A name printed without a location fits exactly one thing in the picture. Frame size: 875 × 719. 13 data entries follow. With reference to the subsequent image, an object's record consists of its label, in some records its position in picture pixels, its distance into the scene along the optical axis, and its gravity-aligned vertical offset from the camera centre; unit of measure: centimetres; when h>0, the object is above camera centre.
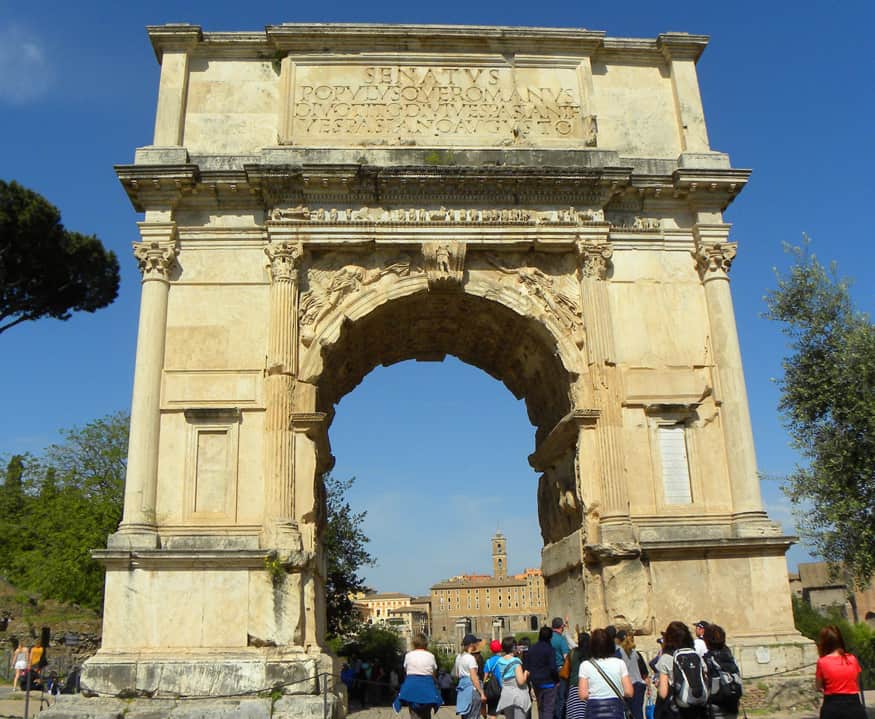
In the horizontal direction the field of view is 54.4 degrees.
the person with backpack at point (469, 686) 810 -48
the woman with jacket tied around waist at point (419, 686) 761 -43
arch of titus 1144 +487
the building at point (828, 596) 3853 +110
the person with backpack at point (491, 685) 843 -49
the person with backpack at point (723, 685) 567 -38
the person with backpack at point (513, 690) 803 -52
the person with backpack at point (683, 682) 562 -36
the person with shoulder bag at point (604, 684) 549 -34
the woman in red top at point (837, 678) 571 -37
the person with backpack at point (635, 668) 791 -37
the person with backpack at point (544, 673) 876 -41
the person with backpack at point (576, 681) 636 -43
